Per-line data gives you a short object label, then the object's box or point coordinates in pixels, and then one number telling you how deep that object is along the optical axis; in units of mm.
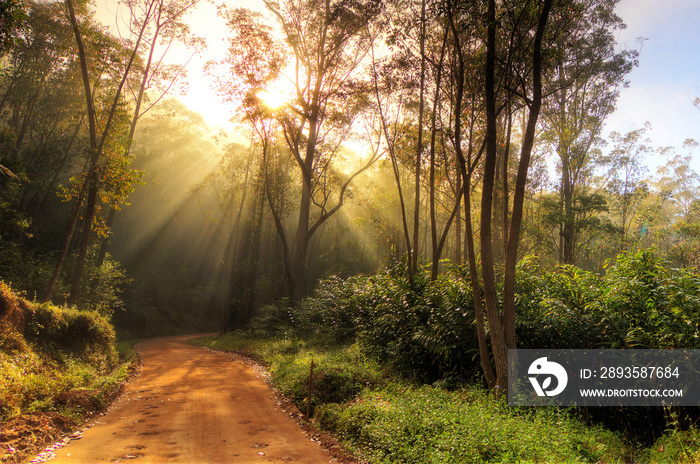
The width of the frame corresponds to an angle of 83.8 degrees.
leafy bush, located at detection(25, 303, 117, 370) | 9078
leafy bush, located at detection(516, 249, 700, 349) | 5273
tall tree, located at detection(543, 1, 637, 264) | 17359
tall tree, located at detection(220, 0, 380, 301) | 17391
